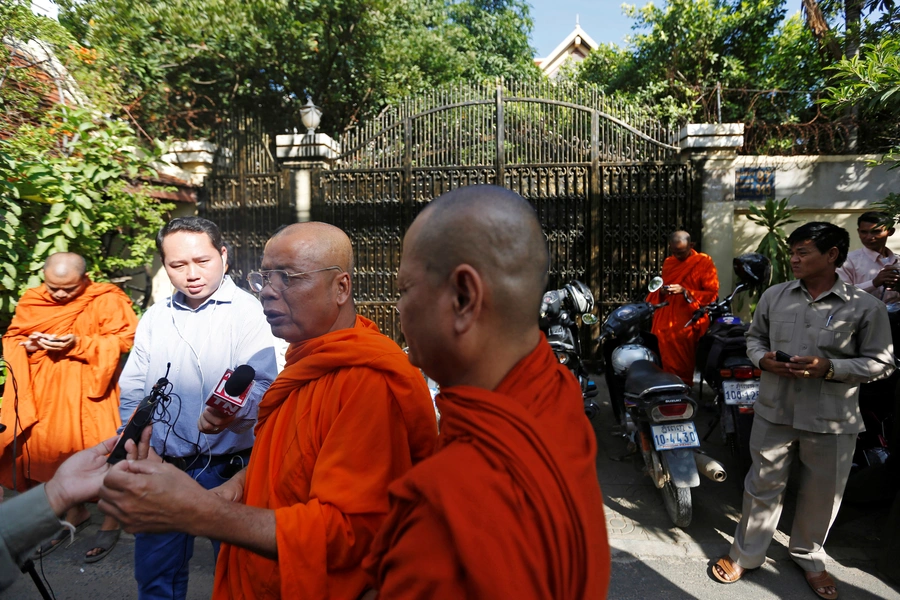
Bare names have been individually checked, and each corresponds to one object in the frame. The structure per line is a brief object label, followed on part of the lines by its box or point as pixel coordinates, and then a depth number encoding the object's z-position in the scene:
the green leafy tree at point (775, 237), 7.02
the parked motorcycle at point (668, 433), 3.56
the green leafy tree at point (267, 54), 8.47
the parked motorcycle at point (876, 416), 3.70
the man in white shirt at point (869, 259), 4.67
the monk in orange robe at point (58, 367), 3.91
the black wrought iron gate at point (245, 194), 8.14
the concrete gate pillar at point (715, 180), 7.29
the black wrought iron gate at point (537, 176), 7.52
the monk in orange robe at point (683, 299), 5.83
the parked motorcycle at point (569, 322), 4.60
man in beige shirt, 2.89
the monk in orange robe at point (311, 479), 1.26
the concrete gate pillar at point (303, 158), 7.87
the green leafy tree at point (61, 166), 4.57
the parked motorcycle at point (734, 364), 3.93
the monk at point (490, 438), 0.85
